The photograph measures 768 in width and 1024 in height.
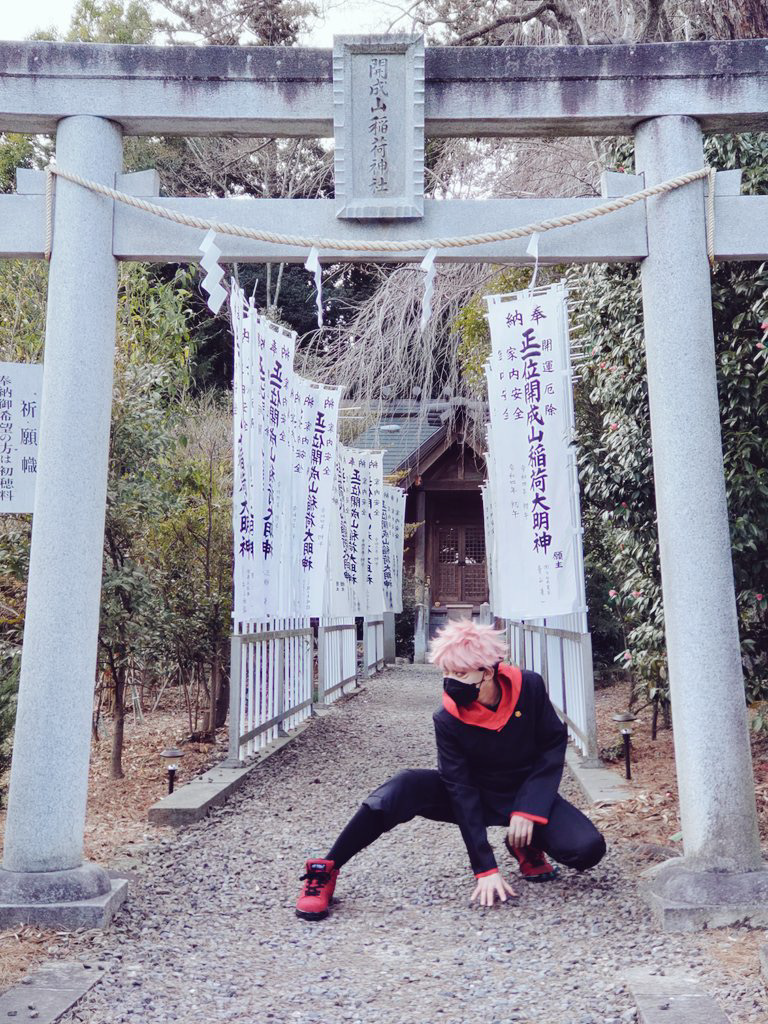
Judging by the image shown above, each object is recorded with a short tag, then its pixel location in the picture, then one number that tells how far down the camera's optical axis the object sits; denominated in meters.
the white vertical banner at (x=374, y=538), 13.31
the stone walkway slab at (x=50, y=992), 2.91
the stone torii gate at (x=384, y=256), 3.88
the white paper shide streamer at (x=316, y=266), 4.02
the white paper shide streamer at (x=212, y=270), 4.07
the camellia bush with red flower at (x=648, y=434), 5.38
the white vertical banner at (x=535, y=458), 5.87
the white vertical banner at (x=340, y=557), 10.86
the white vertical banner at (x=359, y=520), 12.39
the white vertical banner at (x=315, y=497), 7.76
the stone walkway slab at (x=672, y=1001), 2.81
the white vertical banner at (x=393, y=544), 15.06
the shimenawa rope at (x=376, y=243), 4.05
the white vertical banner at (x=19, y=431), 4.57
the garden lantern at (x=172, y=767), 6.04
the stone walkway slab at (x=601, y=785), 5.83
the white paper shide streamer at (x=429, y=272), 4.05
